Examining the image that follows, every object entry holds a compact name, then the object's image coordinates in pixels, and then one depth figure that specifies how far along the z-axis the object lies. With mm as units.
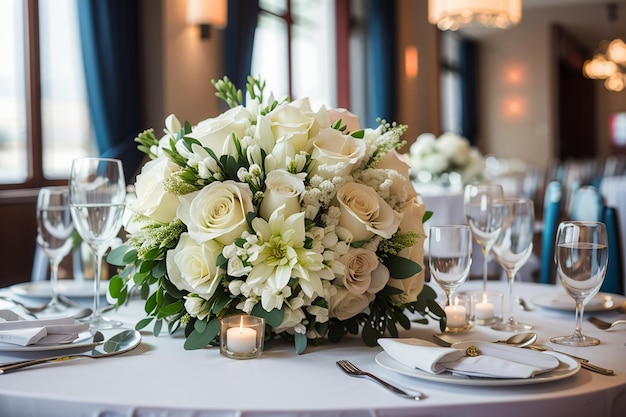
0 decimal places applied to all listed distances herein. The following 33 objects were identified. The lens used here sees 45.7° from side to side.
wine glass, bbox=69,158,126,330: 1388
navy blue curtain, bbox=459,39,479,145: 14086
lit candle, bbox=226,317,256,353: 1140
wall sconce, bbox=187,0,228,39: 5090
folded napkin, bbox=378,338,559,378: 980
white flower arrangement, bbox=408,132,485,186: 5043
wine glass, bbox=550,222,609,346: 1169
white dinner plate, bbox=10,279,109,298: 1741
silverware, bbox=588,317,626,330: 1361
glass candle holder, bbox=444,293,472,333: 1347
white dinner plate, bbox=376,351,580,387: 958
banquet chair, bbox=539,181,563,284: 2562
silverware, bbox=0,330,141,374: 1087
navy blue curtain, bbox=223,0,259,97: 5684
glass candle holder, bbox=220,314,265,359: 1142
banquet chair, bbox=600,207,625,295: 2139
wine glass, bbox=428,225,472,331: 1235
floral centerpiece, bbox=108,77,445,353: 1147
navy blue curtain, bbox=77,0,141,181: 4539
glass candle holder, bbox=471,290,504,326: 1445
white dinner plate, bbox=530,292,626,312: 1490
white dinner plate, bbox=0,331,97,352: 1160
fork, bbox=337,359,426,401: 938
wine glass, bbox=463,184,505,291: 1518
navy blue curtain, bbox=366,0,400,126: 8672
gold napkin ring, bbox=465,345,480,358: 1069
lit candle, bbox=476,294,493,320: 1446
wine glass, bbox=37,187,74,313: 1735
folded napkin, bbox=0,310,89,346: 1174
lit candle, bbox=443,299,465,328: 1350
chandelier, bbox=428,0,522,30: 5719
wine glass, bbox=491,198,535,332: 1459
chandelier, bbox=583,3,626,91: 12258
